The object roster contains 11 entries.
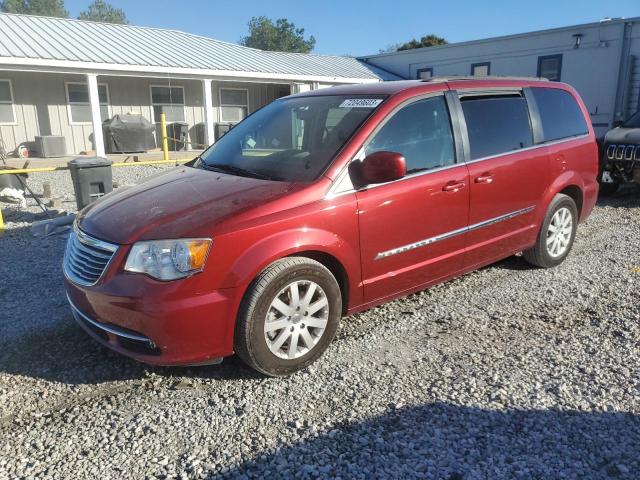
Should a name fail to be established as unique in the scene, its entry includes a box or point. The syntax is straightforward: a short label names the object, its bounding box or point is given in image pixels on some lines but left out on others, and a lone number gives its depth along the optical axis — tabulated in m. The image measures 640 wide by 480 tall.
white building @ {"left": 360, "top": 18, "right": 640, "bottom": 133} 15.50
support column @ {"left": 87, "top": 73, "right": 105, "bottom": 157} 14.27
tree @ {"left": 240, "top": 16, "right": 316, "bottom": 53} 81.00
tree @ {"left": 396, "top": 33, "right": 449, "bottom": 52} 42.72
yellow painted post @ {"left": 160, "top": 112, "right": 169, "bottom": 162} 14.45
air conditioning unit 14.73
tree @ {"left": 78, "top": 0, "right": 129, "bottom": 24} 86.50
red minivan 2.97
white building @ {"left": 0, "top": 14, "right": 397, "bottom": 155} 14.34
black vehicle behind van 8.10
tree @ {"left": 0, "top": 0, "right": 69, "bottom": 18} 78.81
